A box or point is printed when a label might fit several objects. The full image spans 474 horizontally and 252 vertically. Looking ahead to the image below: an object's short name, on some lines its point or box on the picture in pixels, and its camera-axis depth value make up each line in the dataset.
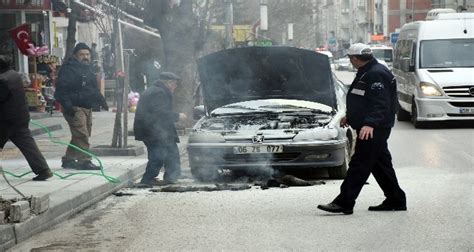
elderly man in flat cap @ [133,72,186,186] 13.05
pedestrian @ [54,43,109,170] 14.26
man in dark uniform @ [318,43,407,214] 9.98
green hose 13.05
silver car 13.01
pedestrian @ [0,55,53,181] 12.54
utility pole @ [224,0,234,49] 31.03
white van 22.03
